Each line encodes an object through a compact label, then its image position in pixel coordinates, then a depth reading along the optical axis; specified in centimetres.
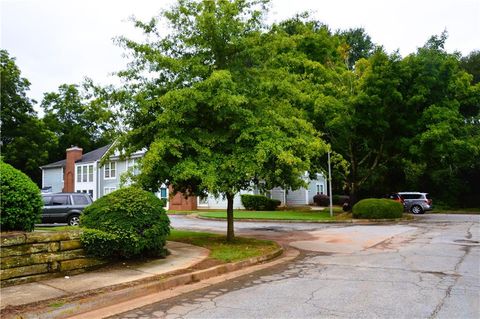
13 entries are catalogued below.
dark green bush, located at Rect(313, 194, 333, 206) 4166
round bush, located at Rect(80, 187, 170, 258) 863
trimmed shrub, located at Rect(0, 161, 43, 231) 764
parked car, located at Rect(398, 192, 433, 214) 3203
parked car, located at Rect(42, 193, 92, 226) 1964
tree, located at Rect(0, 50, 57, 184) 4247
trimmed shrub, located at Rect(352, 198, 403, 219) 2436
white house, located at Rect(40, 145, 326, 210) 3969
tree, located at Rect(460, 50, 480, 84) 4035
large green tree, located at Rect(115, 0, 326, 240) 1070
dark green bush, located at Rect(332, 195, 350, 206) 4284
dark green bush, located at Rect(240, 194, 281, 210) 3584
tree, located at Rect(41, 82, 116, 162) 6444
